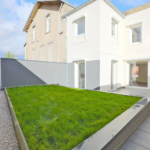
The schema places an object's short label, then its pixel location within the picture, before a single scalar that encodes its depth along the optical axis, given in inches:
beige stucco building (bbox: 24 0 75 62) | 419.5
